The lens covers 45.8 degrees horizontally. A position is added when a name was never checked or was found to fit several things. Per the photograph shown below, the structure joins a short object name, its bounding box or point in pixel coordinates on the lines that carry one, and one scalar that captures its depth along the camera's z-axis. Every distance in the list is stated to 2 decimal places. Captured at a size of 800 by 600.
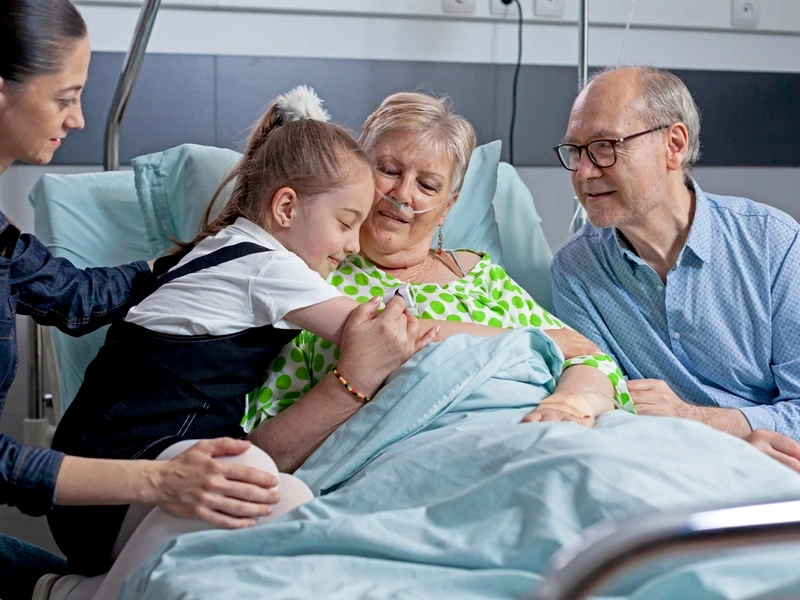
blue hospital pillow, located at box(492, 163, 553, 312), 2.38
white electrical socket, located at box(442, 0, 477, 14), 2.96
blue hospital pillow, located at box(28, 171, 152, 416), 2.06
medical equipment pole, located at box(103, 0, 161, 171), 2.26
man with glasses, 2.01
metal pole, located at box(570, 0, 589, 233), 2.78
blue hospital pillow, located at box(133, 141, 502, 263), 2.11
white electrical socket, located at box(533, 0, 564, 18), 3.07
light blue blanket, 1.06
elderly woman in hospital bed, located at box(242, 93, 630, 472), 1.73
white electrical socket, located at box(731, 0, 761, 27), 3.27
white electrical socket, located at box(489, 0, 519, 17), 3.02
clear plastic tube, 1.85
